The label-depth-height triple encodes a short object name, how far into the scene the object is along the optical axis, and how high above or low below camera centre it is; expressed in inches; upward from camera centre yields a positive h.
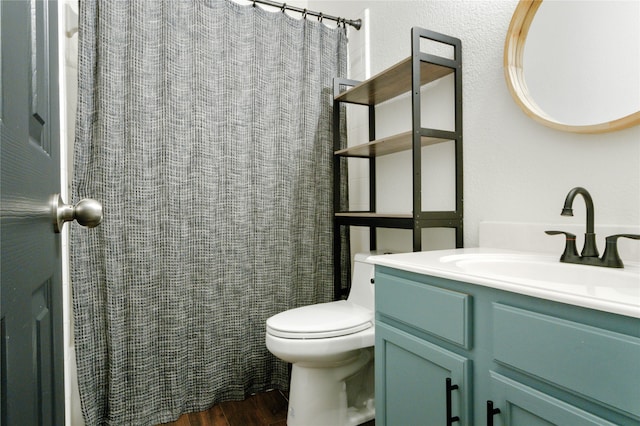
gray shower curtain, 66.7 +2.7
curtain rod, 80.4 +43.3
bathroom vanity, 25.6 -11.7
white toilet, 58.4 -23.6
